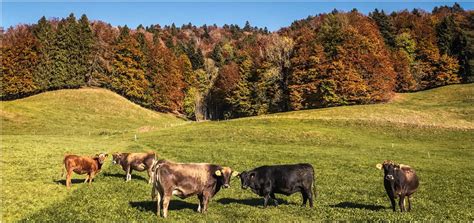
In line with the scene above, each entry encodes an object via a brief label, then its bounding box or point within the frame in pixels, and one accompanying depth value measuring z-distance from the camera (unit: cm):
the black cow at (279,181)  1858
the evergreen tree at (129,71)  10956
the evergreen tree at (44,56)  9869
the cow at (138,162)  2542
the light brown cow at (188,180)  1605
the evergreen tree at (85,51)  10653
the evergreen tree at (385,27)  11924
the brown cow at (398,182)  1728
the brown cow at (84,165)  2128
